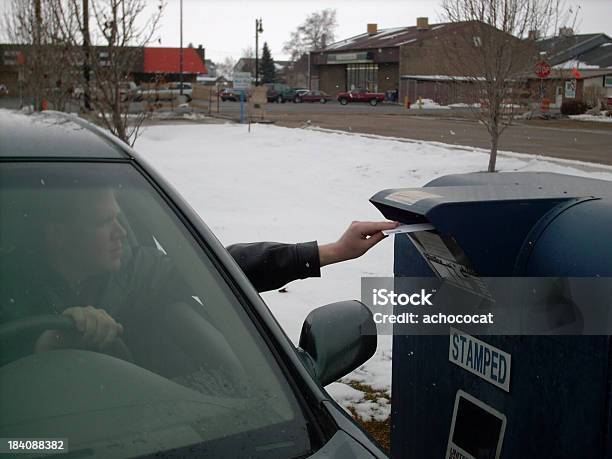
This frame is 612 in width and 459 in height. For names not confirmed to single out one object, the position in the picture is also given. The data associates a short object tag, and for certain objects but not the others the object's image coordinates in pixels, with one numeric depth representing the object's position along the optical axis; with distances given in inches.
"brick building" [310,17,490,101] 2377.1
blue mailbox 83.9
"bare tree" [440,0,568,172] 508.4
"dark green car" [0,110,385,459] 63.1
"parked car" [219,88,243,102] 2482.5
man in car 72.0
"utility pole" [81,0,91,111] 443.2
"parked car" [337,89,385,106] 2276.1
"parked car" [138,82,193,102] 1504.6
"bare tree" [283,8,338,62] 4170.8
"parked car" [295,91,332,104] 2439.7
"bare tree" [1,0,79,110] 604.4
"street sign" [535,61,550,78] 569.1
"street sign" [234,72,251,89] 1107.9
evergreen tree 3690.9
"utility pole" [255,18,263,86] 2576.3
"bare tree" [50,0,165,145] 421.1
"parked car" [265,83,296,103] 2439.7
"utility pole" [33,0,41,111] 653.3
